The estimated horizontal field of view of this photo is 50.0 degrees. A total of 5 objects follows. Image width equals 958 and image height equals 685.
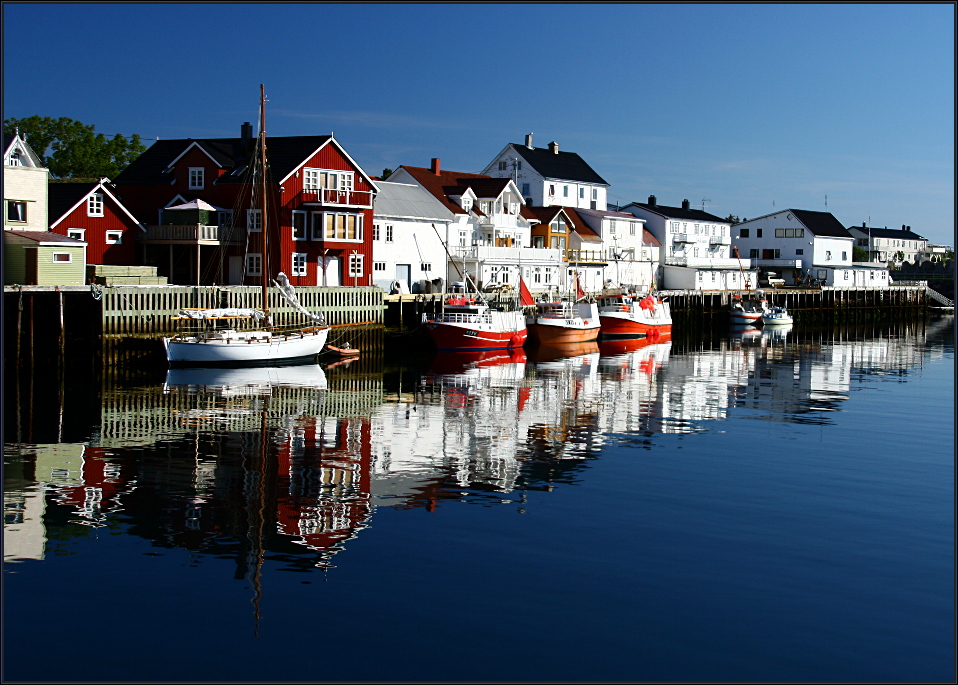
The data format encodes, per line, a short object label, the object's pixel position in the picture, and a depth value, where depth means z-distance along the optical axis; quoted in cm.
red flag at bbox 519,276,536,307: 6906
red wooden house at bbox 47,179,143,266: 6078
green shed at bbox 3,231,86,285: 5166
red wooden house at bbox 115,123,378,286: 6400
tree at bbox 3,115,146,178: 9944
